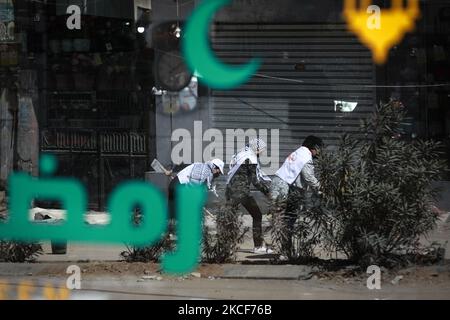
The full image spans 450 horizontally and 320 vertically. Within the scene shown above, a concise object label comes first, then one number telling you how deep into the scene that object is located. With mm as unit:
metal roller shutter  22031
